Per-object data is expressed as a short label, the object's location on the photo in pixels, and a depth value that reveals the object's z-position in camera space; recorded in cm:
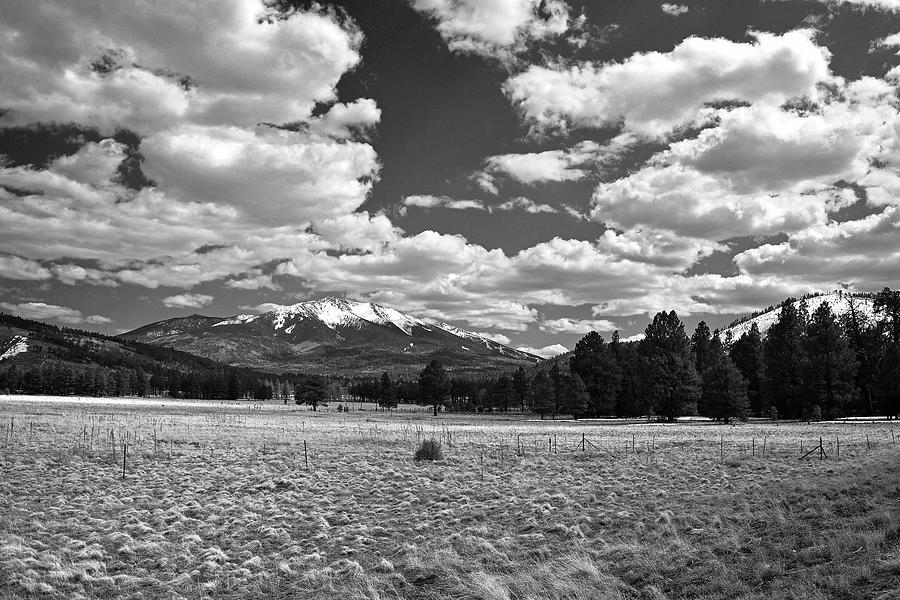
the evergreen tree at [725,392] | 6969
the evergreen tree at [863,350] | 7462
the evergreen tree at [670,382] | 7944
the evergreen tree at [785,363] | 7456
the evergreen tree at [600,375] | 9181
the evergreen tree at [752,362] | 8694
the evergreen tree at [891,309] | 7650
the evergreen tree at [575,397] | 8831
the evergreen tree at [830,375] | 6888
